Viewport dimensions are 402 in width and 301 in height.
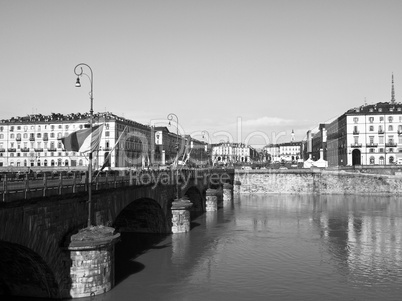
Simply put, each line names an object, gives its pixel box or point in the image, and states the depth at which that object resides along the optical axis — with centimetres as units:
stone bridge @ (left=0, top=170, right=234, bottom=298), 1883
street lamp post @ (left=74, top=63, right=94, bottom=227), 2305
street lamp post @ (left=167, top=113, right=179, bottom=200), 4825
